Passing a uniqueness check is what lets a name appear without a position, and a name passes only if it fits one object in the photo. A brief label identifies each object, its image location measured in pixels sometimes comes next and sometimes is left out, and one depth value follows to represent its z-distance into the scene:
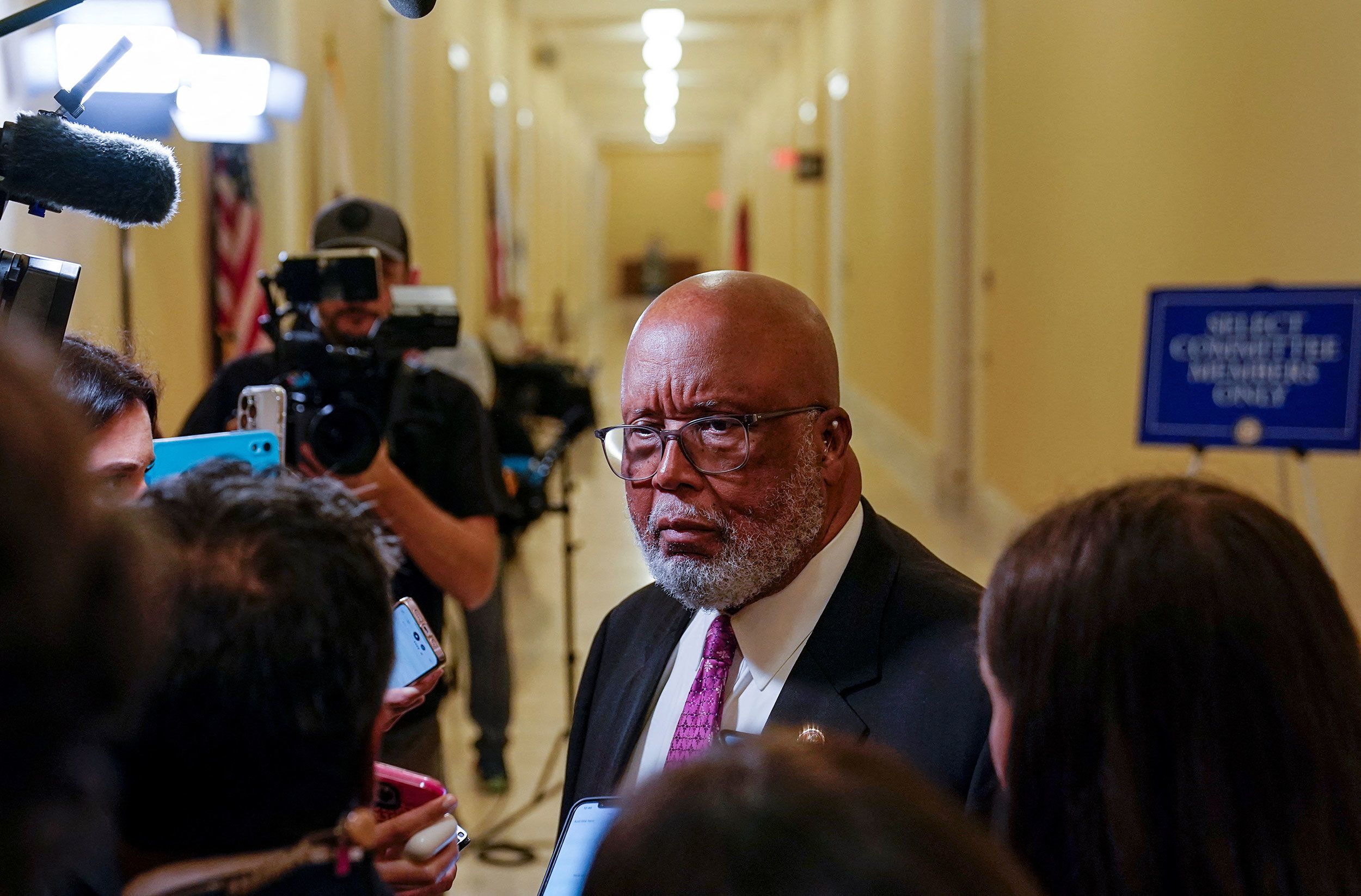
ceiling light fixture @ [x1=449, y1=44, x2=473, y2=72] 9.82
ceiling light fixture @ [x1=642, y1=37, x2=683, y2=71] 15.79
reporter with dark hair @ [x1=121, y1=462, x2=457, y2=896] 0.80
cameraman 2.32
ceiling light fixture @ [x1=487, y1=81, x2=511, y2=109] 12.20
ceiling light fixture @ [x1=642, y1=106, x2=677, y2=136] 24.34
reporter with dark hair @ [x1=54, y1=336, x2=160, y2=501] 1.41
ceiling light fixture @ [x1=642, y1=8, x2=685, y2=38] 13.73
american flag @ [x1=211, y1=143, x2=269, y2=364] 4.53
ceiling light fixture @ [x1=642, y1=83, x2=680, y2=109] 20.72
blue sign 3.17
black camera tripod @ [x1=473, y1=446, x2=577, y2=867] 3.38
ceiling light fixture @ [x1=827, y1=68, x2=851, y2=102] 11.96
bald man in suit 1.44
